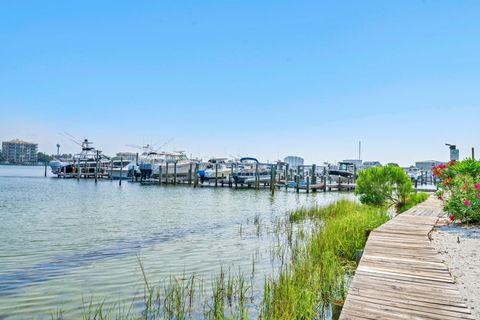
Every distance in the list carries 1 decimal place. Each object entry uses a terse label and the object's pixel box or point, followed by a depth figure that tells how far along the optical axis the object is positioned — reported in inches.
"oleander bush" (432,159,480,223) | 382.8
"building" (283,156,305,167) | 6863.2
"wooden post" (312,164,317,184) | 1910.4
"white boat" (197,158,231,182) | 2297.4
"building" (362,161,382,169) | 4685.5
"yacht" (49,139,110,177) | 2842.0
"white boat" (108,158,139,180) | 2714.1
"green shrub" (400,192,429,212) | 688.4
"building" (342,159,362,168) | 4444.4
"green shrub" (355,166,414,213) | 674.2
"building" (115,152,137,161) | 3885.3
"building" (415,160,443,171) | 5777.6
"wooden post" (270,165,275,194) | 1618.6
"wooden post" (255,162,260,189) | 1876.2
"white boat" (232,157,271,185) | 1999.3
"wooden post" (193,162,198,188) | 1999.3
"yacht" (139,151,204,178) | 2527.1
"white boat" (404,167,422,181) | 3336.9
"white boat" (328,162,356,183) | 2428.5
